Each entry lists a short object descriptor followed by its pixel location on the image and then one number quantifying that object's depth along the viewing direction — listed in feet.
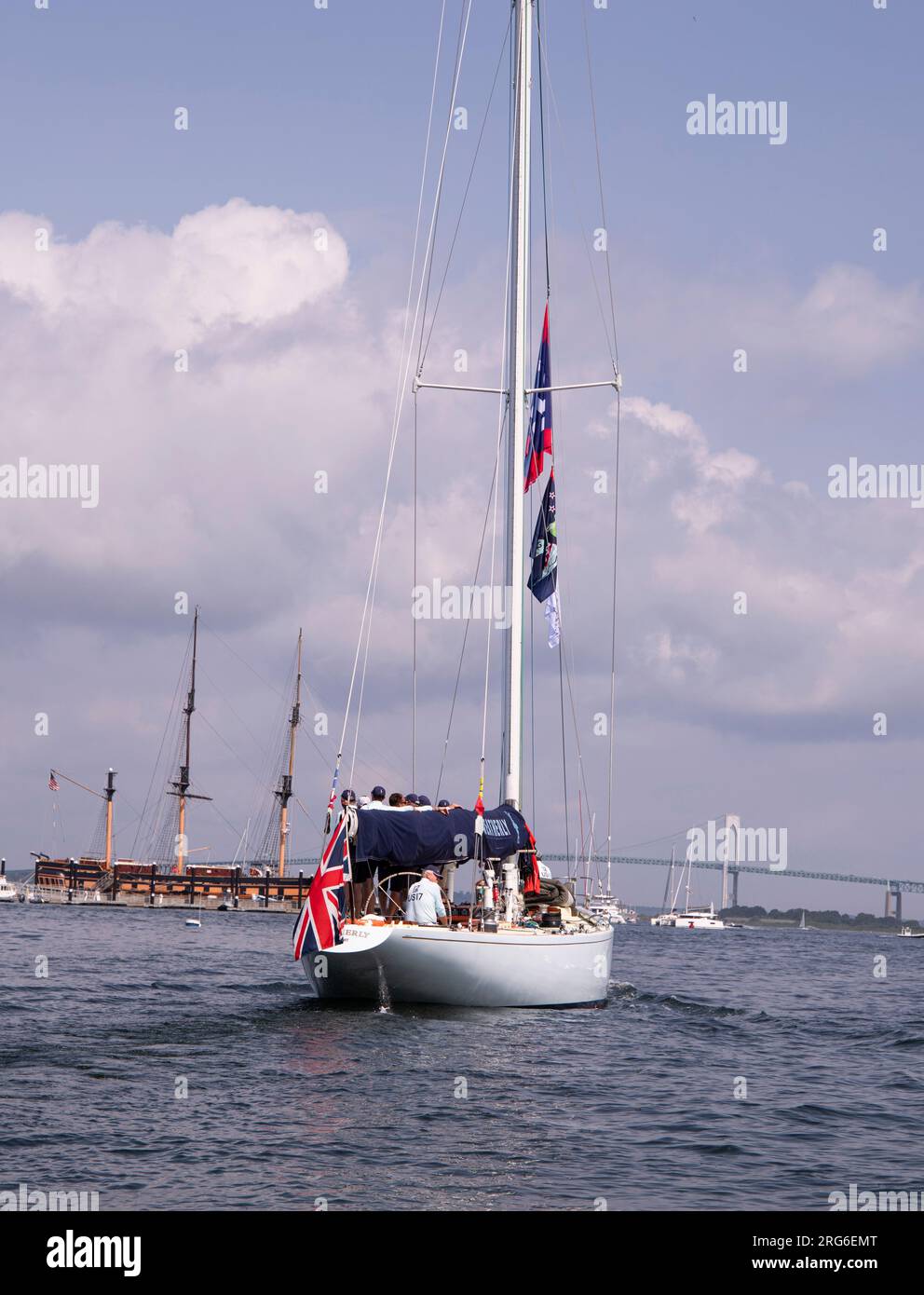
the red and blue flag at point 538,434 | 90.94
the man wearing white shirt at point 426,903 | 74.54
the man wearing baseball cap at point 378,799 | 81.87
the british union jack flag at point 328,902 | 72.23
